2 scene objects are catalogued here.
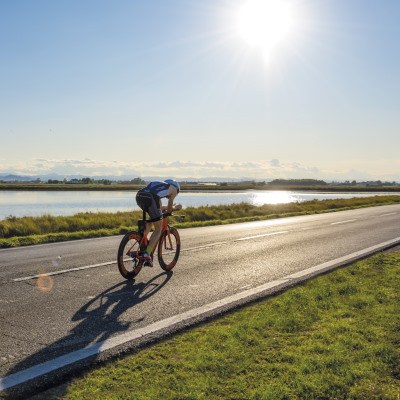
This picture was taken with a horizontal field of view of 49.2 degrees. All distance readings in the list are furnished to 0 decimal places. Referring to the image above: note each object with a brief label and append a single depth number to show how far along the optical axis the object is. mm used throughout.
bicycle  7496
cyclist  7547
